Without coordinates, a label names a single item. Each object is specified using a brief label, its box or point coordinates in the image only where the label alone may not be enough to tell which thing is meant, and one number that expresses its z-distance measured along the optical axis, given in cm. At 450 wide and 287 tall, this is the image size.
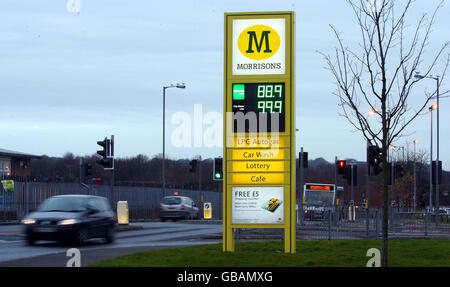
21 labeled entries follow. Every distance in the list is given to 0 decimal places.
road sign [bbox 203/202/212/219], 4384
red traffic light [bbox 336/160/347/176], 3642
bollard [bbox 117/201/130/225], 3222
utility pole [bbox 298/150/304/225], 3081
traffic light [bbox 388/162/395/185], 3571
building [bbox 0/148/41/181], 6438
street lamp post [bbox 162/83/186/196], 4925
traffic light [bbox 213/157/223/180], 3343
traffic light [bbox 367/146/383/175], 2717
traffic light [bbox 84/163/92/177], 3434
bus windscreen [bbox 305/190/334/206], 5316
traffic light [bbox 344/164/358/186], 3657
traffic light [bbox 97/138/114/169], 2953
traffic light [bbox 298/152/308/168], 3888
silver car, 4262
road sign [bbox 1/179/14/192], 3409
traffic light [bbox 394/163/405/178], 3569
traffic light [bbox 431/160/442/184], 4184
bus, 5299
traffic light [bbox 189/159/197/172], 4491
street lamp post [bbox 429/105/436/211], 5269
